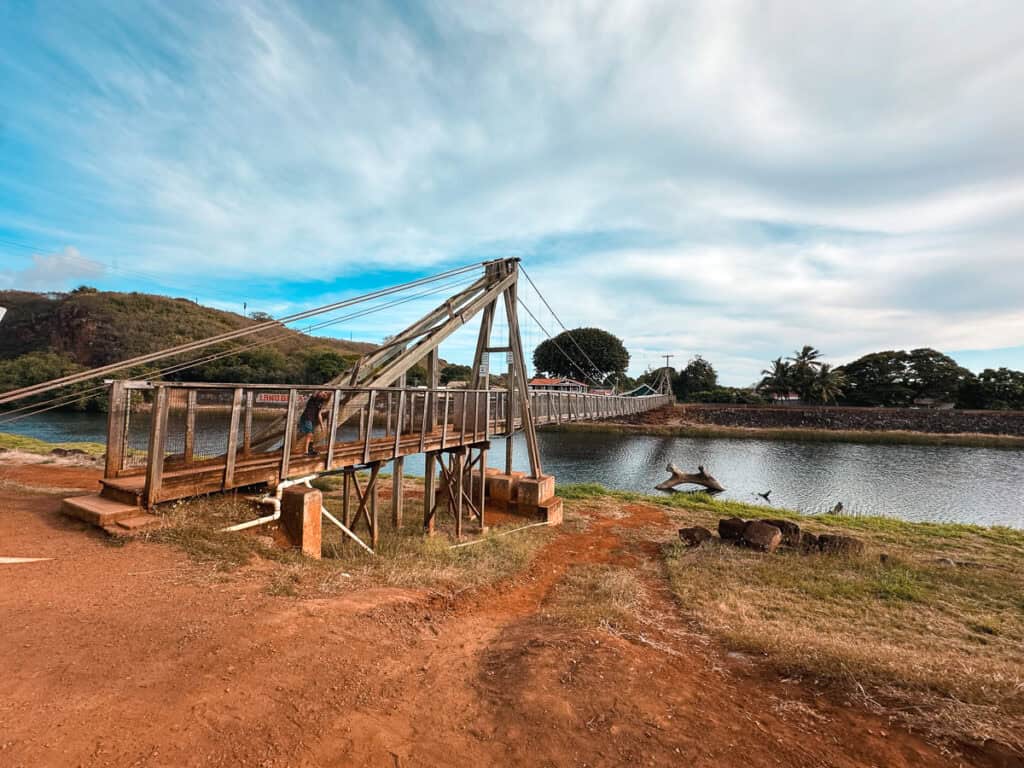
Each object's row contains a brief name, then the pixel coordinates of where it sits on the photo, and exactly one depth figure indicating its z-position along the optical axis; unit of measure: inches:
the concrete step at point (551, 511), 506.2
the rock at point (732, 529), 403.9
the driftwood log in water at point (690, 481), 874.9
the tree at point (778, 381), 2297.0
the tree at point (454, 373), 3184.1
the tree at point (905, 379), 2105.1
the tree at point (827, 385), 2156.7
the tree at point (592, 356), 2751.0
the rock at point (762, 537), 383.2
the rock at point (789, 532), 393.9
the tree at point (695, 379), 2802.7
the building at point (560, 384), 2436.8
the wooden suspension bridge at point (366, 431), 221.6
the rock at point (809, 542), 379.2
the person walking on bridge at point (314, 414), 307.1
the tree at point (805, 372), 2219.5
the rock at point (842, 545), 365.7
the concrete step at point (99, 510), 204.4
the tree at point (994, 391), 1902.1
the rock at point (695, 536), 411.8
